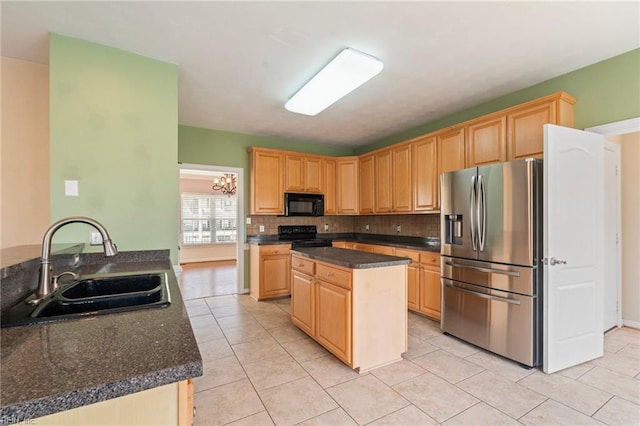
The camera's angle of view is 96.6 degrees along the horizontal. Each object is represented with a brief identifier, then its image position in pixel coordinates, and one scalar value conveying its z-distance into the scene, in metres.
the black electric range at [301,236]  4.72
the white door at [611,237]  3.20
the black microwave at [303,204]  4.87
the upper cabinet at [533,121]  2.66
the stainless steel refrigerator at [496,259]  2.41
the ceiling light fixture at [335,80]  2.40
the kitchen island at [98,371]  0.60
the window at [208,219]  8.34
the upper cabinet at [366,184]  4.99
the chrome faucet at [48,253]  1.13
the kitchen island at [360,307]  2.36
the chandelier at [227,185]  7.30
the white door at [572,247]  2.33
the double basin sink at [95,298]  1.05
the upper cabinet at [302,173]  4.91
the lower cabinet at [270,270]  4.47
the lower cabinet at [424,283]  3.47
